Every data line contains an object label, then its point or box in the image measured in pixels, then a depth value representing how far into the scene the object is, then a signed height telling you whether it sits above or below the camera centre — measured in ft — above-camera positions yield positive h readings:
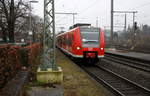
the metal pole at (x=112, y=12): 103.67 +12.27
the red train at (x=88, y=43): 51.80 -0.79
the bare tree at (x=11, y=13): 97.13 +13.12
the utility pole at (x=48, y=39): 32.24 +0.08
